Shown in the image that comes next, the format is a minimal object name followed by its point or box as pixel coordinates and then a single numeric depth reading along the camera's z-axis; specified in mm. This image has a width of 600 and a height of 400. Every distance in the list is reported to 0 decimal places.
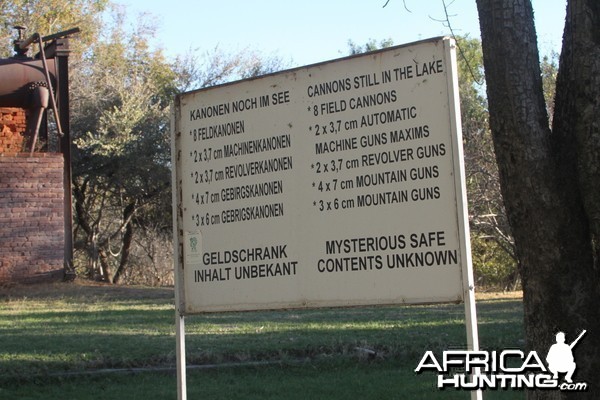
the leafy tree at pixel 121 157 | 24047
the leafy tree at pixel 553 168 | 4723
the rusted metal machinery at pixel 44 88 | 19078
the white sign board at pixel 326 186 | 4793
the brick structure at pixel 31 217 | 18375
